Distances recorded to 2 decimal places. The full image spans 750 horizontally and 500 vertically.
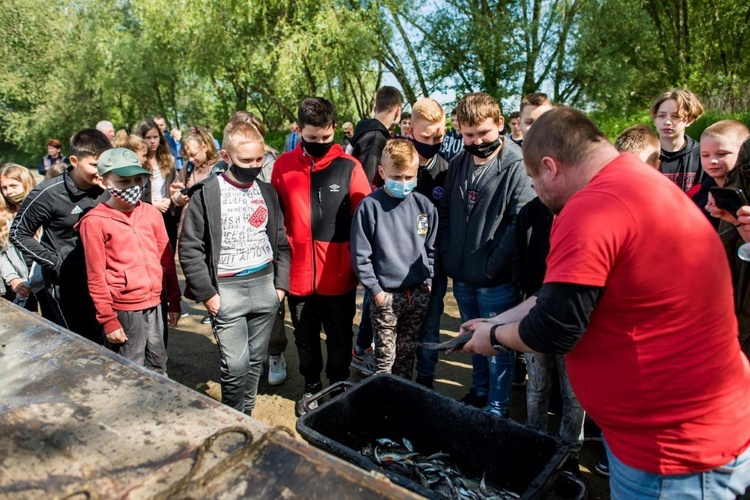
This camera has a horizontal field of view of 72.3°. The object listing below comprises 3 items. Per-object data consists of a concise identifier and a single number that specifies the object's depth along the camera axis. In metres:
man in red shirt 1.46
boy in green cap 2.98
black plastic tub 2.34
